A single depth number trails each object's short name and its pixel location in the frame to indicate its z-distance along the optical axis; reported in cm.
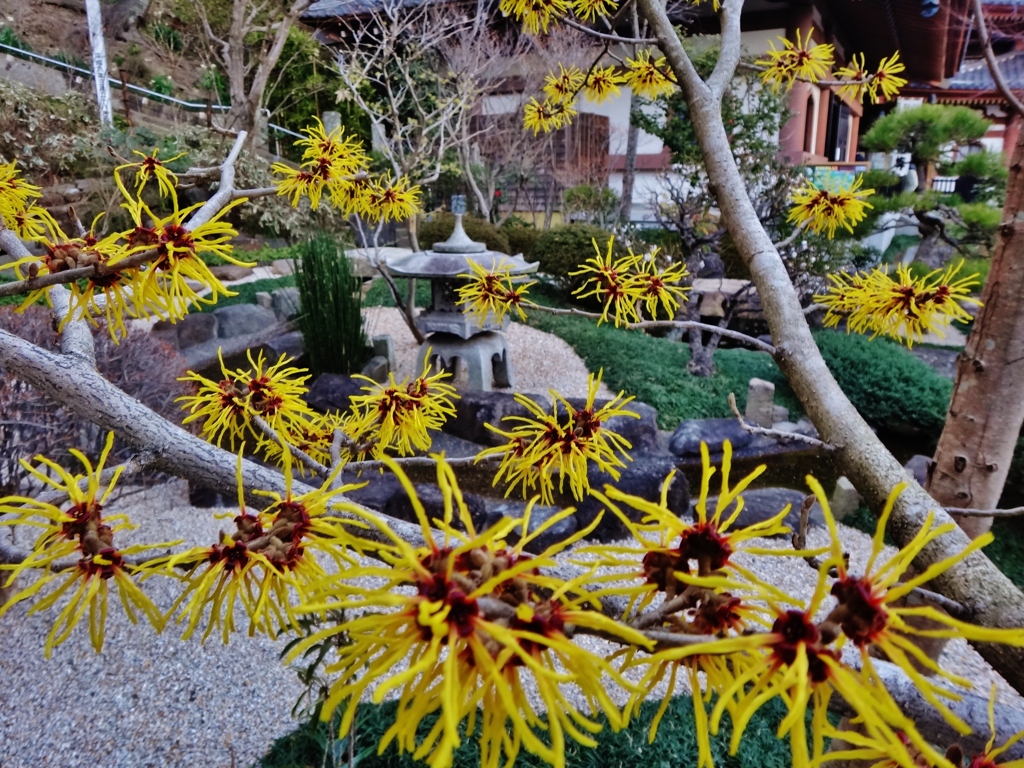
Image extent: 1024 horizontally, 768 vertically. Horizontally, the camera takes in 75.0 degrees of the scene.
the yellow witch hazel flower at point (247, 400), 67
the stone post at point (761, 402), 381
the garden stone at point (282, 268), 667
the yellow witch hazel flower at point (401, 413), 75
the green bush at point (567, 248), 562
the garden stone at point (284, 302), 496
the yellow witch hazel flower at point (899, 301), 76
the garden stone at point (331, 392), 325
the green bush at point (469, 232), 686
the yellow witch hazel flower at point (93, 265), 45
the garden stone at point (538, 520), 235
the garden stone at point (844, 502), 288
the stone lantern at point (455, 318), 358
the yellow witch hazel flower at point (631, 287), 83
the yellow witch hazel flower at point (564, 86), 128
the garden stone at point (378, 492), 241
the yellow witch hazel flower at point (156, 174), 51
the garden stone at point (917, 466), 285
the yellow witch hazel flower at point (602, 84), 124
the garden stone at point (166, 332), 411
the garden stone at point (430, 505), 231
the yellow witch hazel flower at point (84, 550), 40
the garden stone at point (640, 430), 316
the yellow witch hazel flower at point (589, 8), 109
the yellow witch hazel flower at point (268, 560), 37
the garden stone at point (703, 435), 338
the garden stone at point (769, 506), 265
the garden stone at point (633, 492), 258
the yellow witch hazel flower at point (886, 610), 24
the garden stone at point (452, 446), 325
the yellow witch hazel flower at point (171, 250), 44
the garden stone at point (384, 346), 412
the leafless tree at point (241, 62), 555
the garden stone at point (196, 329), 451
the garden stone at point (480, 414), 323
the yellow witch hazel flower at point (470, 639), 24
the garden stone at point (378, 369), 396
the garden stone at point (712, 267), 589
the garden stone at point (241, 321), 480
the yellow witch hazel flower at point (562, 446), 60
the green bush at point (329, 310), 389
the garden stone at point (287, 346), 421
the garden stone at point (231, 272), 622
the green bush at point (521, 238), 702
